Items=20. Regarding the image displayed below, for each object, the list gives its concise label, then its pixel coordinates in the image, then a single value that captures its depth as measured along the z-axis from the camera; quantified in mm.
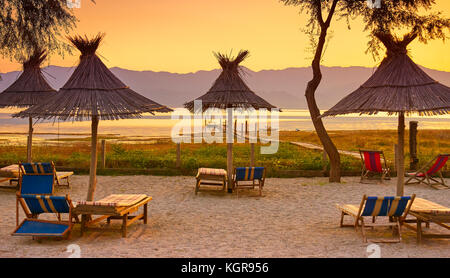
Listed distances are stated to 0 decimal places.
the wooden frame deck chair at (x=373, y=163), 13016
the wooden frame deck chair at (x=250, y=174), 10609
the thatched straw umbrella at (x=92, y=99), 7438
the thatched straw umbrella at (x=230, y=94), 11039
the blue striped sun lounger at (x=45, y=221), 6301
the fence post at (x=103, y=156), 14511
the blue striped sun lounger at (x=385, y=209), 6426
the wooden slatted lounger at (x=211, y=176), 10984
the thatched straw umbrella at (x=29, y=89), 12555
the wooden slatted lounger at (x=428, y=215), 6414
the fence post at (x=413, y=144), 14673
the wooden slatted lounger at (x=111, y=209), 6621
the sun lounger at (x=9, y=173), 11289
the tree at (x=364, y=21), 13680
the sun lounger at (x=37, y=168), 10643
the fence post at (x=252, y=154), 13398
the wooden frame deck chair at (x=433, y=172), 11914
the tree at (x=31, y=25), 13619
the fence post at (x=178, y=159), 14277
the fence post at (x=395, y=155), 14242
